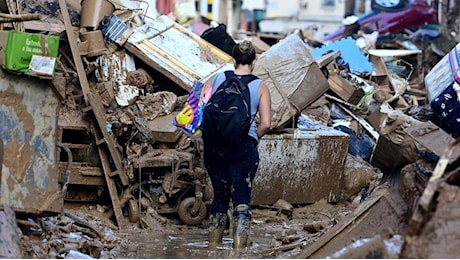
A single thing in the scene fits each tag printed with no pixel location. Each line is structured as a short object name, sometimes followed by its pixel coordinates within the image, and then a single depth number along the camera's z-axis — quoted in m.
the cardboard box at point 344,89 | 24.08
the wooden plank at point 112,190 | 17.28
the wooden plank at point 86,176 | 17.55
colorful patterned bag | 15.02
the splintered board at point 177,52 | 19.67
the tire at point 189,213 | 17.55
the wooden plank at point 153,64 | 19.48
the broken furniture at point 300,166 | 18.48
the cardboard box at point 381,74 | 27.33
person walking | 14.59
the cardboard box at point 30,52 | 12.29
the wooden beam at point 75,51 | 18.16
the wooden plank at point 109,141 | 17.44
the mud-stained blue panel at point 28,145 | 12.55
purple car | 45.37
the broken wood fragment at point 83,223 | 15.47
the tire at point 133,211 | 17.41
